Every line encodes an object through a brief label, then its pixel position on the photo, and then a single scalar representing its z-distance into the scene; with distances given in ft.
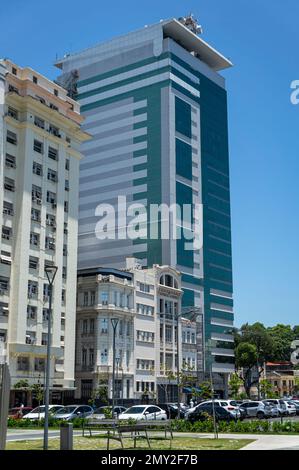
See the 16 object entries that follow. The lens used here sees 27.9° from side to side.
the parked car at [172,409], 169.33
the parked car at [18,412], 161.31
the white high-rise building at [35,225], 205.98
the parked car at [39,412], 146.80
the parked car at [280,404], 175.88
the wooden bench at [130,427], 68.35
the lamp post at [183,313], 282.32
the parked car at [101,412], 146.69
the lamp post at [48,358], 64.39
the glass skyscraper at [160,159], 364.79
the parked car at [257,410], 161.89
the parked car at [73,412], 140.56
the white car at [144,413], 137.49
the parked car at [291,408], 180.75
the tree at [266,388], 200.68
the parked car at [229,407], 142.00
